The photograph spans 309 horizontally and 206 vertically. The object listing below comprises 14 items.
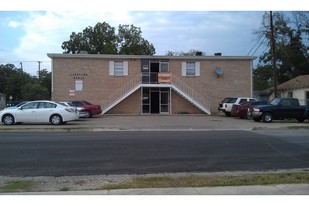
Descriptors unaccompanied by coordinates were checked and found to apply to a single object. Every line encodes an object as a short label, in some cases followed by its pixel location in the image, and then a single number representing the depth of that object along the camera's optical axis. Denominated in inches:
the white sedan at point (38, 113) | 534.4
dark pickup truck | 615.6
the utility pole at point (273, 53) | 816.5
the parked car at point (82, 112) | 709.1
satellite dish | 890.5
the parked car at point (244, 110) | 689.3
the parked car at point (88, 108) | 718.3
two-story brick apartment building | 848.8
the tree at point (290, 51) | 1255.6
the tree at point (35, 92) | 1480.5
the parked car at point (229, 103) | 745.3
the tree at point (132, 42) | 1527.5
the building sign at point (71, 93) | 843.8
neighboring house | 919.1
